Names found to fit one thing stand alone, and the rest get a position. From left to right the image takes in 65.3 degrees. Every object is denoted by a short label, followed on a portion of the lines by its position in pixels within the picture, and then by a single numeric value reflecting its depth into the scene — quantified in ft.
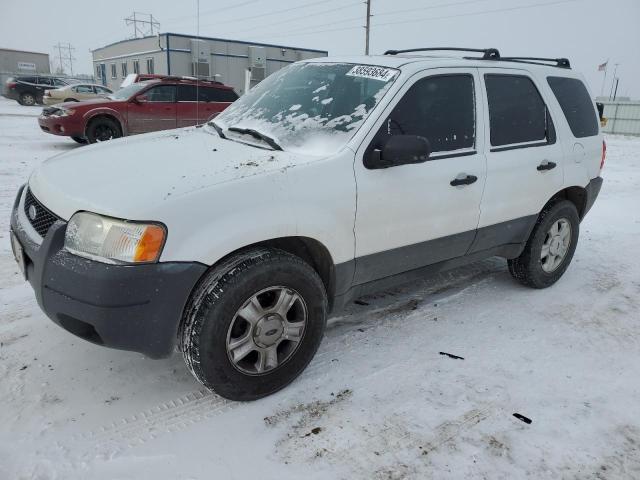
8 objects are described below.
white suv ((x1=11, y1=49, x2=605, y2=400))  7.30
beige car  69.51
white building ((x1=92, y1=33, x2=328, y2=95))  91.76
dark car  87.25
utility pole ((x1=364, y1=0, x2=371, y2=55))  109.40
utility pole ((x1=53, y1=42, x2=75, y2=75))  373.81
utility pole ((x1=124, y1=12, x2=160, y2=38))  195.00
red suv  35.45
